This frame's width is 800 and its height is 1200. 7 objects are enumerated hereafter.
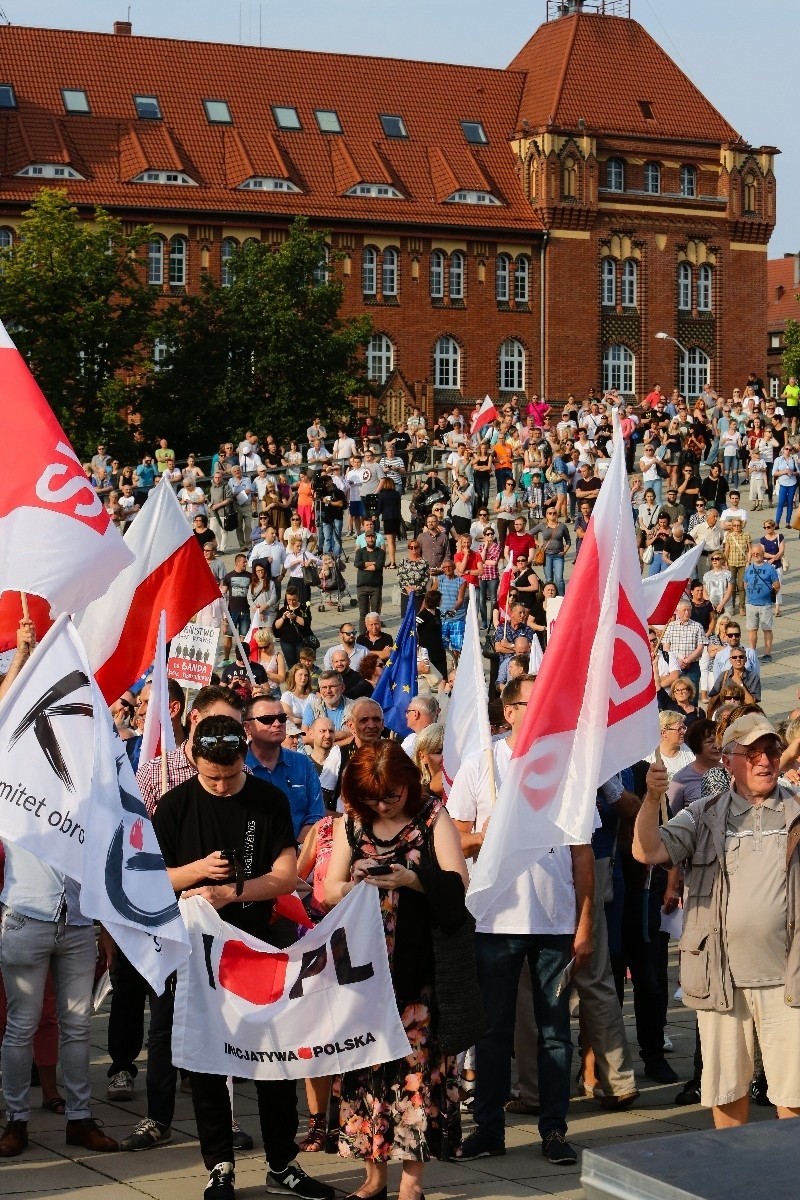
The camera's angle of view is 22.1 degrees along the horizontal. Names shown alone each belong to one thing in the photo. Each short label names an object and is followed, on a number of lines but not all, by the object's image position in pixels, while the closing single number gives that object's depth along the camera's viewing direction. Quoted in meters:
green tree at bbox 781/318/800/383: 91.81
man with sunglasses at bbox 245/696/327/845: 9.06
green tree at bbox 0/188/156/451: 53.62
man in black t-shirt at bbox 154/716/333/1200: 7.38
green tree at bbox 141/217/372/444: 56.16
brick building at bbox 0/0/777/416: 69.38
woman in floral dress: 7.11
